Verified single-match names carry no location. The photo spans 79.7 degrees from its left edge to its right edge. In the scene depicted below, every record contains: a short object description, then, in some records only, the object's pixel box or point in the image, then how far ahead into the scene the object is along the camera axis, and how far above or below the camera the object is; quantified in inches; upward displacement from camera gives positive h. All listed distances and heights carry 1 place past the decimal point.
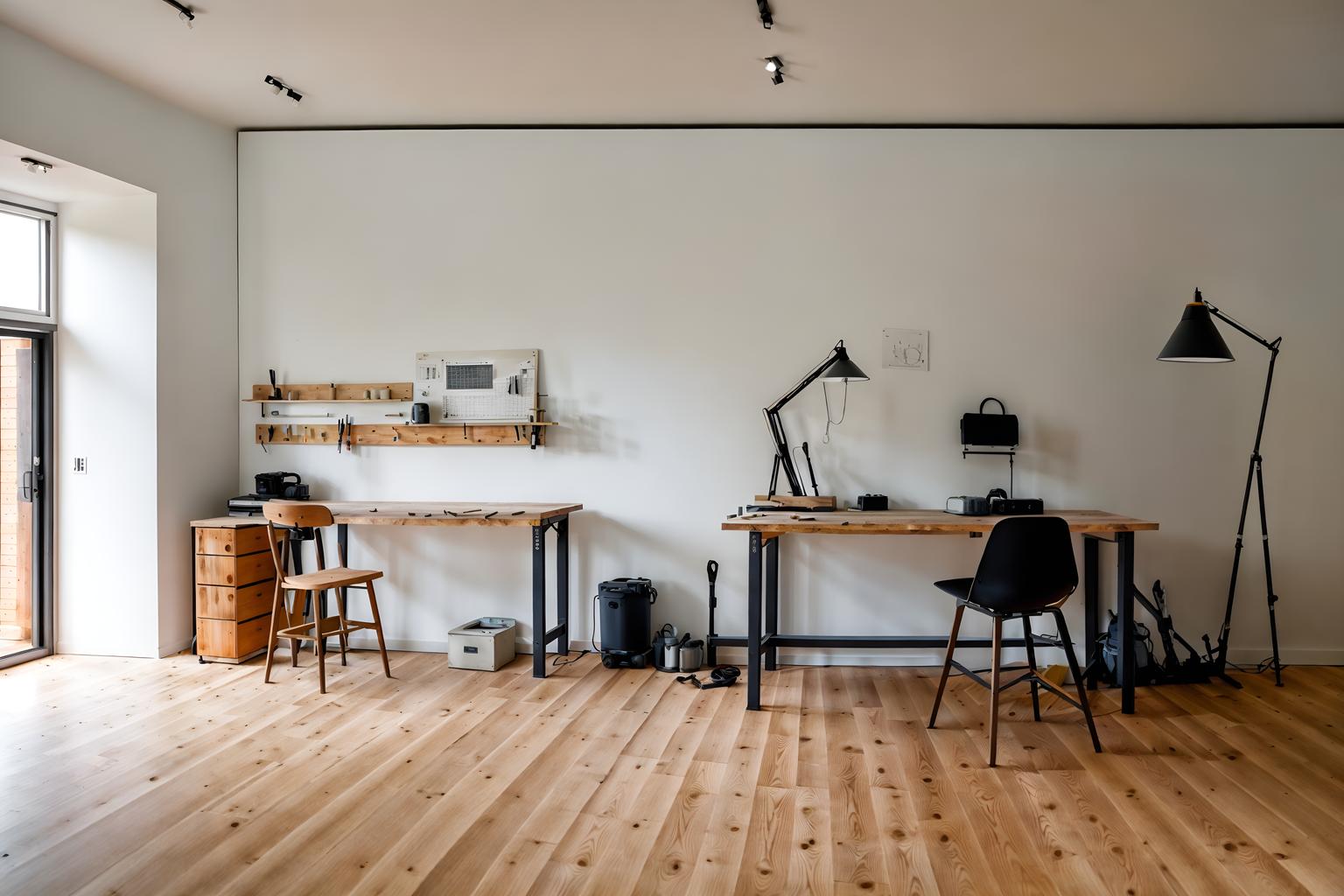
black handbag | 168.4 +1.0
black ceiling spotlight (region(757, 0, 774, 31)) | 128.1 +68.3
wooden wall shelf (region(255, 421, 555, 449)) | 181.9 +0.5
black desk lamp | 169.8 +2.6
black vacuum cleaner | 169.6 -40.1
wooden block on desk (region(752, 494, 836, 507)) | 166.4 -13.5
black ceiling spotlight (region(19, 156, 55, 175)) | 150.5 +51.5
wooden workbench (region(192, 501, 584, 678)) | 157.1 -15.9
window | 167.3 +37.7
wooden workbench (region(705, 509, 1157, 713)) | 142.1 -16.8
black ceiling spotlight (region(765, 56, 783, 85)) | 148.5 +68.2
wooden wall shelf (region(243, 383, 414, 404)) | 184.7 +10.3
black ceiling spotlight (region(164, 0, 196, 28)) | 130.4 +69.9
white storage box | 167.0 -44.3
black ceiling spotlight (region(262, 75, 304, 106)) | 160.2 +71.0
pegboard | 181.8 +11.6
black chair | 123.7 -21.5
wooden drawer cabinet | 168.2 -31.7
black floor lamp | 149.9 +17.2
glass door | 173.3 -13.3
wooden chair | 150.7 -27.6
